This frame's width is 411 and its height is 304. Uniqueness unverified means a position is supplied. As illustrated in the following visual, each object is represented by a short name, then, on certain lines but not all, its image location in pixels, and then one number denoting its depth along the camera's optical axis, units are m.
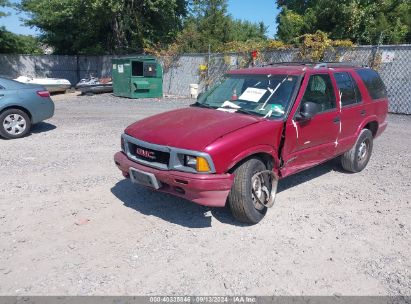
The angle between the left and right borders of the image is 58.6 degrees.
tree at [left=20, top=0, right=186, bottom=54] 18.97
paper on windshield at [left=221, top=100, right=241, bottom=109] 4.64
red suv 3.74
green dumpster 15.82
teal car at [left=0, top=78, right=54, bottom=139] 7.91
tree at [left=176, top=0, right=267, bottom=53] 23.27
